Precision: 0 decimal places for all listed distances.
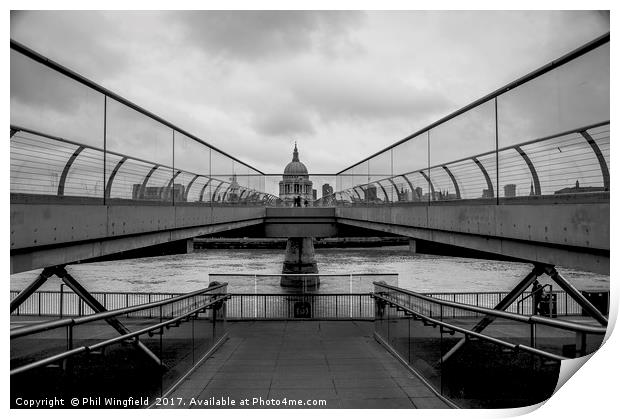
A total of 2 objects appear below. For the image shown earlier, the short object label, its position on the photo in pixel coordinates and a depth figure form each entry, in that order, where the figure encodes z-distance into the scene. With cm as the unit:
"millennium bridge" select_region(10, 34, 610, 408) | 341
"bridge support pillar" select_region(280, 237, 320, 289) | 3102
